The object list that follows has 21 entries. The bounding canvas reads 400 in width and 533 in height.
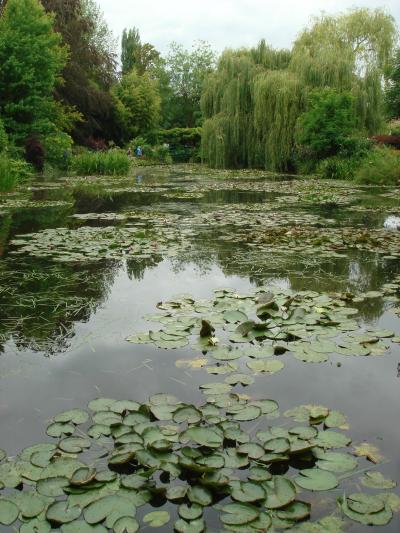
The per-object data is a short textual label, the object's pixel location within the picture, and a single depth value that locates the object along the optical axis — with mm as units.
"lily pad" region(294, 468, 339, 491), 1517
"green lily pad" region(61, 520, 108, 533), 1336
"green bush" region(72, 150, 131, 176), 17031
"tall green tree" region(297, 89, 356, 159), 15516
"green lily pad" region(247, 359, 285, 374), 2309
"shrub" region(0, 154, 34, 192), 9859
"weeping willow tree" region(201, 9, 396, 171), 17016
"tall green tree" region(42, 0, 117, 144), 23694
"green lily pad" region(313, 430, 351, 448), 1730
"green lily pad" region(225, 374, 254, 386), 2191
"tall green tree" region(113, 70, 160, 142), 31359
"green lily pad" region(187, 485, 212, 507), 1450
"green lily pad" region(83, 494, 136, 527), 1371
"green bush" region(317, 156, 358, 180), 15453
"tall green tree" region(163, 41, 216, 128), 42594
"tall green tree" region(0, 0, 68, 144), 16172
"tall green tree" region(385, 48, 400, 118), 19297
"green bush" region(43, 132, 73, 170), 18047
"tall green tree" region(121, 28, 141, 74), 45031
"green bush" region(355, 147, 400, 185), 13414
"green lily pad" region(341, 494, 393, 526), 1383
